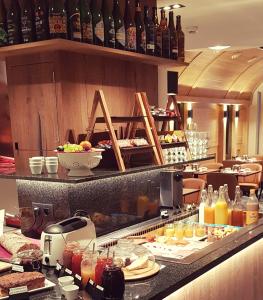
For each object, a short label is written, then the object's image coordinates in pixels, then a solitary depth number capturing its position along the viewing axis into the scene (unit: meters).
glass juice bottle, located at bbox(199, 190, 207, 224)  3.40
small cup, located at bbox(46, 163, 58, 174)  2.72
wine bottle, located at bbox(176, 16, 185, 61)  3.64
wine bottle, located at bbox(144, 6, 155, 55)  3.23
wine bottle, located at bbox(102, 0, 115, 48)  2.85
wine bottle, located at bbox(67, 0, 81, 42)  2.57
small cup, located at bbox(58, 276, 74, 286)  1.98
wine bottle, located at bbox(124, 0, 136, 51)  3.01
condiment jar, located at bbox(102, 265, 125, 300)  1.89
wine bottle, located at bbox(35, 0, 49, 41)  2.55
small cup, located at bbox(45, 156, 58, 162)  2.71
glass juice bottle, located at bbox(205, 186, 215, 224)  3.35
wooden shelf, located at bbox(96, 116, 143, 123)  2.85
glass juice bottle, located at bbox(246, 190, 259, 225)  3.26
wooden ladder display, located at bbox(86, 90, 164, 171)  2.75
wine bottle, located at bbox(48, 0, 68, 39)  2.49
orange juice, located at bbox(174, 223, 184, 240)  3.08
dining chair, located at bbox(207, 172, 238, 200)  6.86
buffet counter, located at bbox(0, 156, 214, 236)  2.75
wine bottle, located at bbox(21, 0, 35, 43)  2.61
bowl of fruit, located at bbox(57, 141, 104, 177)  2.51
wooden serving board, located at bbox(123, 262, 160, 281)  2.13
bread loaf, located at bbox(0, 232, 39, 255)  2.43
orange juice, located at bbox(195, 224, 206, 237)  3.14
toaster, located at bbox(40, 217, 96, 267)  2.33
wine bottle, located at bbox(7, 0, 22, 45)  2.67
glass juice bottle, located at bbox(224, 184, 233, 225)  3.33
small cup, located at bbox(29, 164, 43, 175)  2.67
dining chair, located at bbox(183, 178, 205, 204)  6.02
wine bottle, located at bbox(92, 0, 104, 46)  2.74
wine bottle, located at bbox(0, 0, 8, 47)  2.72
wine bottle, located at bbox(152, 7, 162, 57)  3.33
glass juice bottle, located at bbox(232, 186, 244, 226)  3.29
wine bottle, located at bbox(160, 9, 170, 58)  3.44
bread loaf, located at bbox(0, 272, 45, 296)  1.90
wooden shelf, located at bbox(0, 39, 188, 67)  2.52
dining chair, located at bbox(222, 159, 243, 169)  9.37
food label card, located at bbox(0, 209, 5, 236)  2.86
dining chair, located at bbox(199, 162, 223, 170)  9.00
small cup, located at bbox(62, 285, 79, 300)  1.90
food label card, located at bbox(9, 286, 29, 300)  1.86
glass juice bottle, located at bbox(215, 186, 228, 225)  3.30
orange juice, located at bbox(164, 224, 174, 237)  3.11
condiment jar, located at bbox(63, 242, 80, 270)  2.22
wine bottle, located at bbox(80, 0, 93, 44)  2.66
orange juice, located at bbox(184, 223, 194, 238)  3.12
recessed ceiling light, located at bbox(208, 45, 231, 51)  5.64
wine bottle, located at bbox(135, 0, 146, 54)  3.13
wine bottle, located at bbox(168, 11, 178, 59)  3.49
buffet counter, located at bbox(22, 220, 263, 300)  2.04
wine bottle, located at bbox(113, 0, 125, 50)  2.92
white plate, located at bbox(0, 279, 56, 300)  2.00
